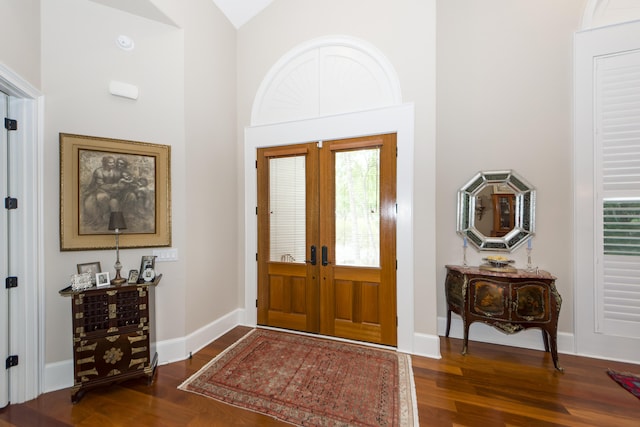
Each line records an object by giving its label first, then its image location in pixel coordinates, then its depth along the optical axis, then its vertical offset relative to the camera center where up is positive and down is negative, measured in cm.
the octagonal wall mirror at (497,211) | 301 +0
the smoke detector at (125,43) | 262 +174
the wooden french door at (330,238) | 304 -34
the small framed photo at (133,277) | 246 -63
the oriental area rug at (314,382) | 199 -158
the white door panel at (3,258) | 208 -38
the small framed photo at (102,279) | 233 -62
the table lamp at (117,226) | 234 -13
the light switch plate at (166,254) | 278 -47
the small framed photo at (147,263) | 254 -51
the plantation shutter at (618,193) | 267 +20
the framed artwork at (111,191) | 240 +20
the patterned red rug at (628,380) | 223 -156
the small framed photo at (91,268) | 238 -54
